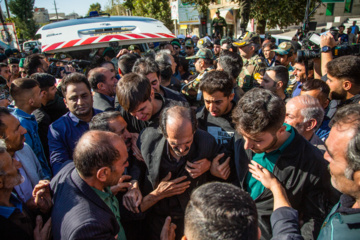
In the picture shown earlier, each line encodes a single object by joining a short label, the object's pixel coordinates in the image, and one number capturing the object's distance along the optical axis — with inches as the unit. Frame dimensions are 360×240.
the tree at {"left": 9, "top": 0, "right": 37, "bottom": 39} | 1533.0
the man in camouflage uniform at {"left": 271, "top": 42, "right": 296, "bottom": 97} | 197.0
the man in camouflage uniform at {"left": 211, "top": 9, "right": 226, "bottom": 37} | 440.3
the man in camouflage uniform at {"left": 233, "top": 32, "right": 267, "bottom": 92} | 164.8
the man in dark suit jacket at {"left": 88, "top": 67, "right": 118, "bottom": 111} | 125.9
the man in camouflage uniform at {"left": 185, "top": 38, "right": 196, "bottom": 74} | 303.5
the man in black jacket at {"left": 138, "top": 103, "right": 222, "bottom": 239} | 71.1
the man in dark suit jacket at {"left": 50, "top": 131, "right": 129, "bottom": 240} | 51.1
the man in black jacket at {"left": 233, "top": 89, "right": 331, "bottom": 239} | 64.0
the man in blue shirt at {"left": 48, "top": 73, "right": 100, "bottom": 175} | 95.7
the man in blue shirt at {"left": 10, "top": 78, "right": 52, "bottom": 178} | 100.3
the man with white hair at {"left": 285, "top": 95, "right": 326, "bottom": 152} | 86.3
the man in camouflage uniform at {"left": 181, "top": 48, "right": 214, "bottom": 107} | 134.7
